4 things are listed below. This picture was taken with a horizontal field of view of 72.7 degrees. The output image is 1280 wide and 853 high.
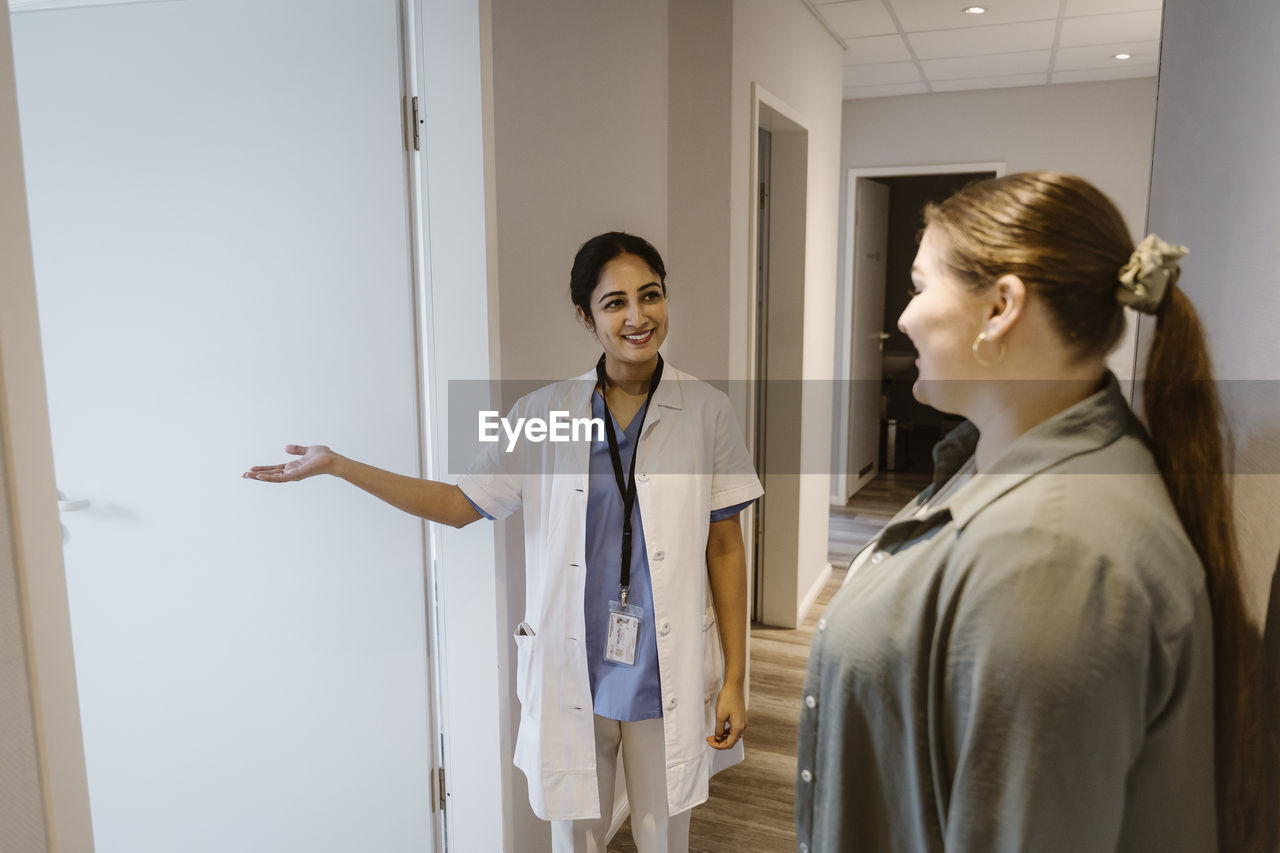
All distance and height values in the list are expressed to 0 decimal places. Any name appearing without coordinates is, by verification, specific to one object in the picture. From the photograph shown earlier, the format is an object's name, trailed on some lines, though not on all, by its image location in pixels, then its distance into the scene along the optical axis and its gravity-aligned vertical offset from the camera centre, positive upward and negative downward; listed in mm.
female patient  825 -276
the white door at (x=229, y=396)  1703 -179
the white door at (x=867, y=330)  5996 -187
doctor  1627 -463
